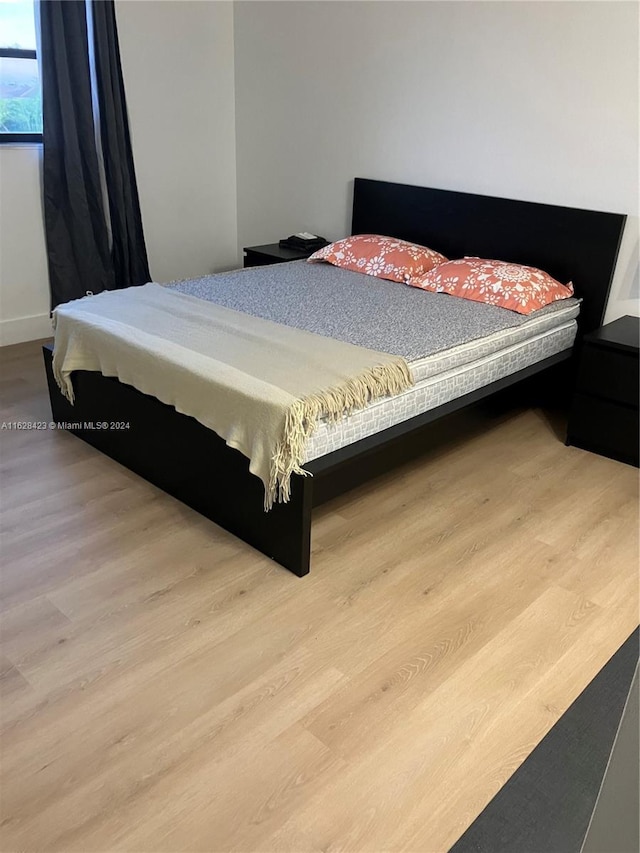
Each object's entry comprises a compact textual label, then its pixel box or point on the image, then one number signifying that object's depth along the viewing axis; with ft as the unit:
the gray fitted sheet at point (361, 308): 8.46
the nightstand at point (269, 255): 12.94
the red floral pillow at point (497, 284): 9.77
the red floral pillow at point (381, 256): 11.09
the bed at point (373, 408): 7.04
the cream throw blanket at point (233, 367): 6.61
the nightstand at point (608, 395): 9.04
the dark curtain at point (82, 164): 11.50
